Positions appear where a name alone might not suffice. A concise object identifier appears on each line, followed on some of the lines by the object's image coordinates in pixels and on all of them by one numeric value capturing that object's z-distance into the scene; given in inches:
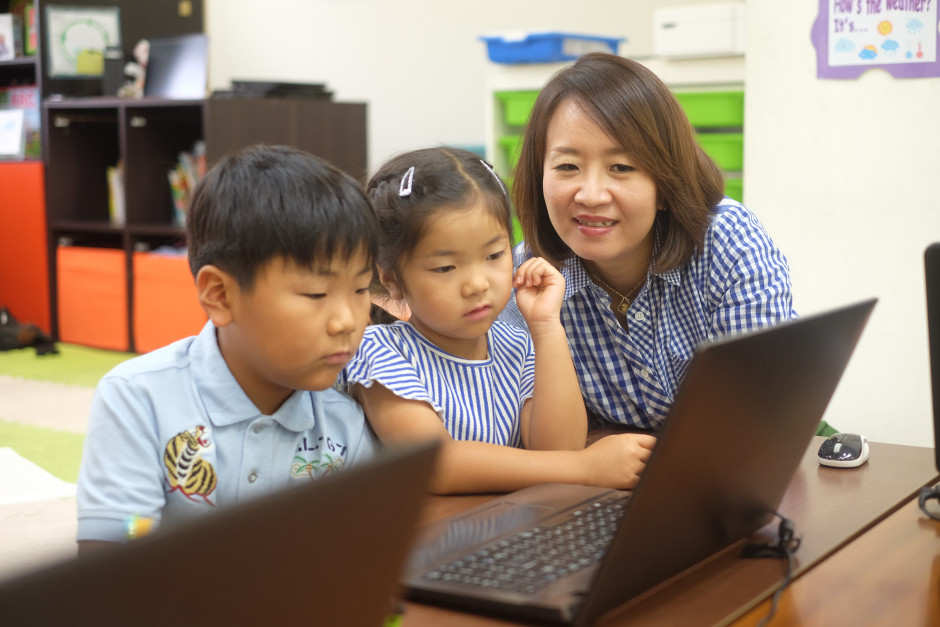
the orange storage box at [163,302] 159.2
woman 51.9
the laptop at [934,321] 32.8
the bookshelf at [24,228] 181.3
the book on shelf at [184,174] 169.2
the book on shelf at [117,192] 179.2
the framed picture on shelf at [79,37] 177.0
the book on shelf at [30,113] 185.0
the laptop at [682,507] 25.1
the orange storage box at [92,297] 171.9
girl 41.4
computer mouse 43.7
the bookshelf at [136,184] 158.6
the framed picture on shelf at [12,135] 184.1
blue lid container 132.4
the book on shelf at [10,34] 182.7
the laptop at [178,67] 167.0
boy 35.0
